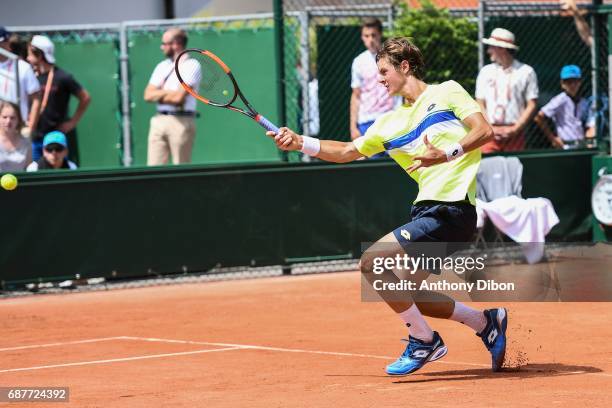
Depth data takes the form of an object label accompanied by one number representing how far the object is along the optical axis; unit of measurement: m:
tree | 15.56
